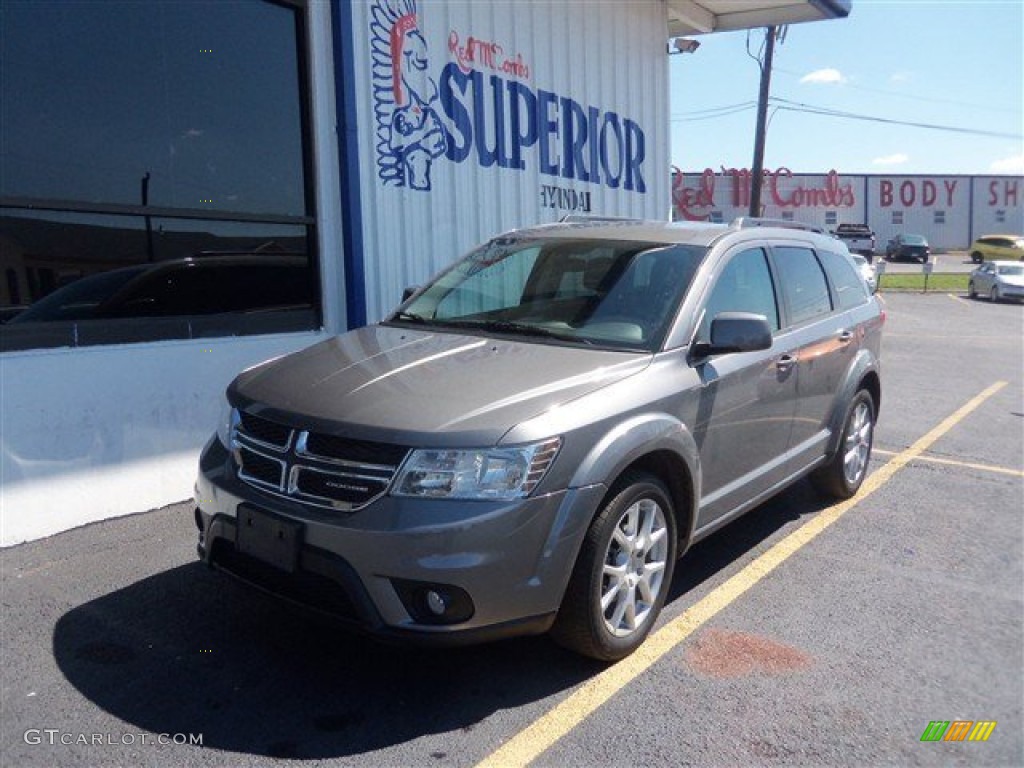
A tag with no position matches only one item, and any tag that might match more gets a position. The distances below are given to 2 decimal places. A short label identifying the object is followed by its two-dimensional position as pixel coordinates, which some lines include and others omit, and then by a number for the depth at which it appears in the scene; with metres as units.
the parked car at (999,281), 26.08
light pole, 27.84
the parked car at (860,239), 43.66
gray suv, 2.89
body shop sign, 51.84
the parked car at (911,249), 48.34
